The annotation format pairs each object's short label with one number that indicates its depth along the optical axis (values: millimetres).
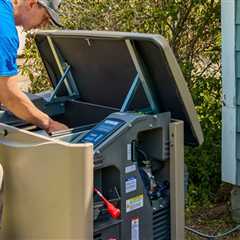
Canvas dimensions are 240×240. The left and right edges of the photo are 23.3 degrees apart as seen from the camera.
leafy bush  5176
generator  2646
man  2848
